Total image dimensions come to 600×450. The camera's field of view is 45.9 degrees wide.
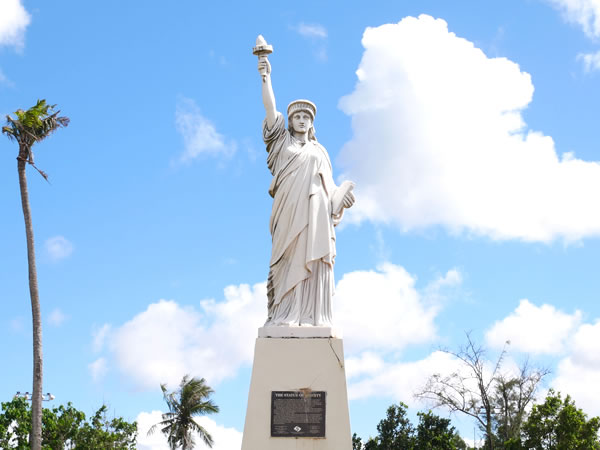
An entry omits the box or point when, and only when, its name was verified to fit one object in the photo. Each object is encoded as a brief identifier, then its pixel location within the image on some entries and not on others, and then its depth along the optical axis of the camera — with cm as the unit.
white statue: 909
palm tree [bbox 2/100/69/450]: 1628
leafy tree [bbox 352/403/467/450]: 2455
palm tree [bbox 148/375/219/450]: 2700
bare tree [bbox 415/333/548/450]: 2262
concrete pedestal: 834
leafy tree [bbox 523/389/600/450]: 1999
